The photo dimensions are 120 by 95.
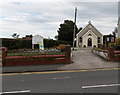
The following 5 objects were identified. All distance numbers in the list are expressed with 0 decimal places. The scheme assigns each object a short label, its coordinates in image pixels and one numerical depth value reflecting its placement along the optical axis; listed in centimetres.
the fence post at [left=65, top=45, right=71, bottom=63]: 1411
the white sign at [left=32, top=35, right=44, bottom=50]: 1864
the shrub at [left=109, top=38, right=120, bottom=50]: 1918
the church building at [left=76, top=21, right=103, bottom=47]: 4031
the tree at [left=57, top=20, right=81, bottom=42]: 5738
